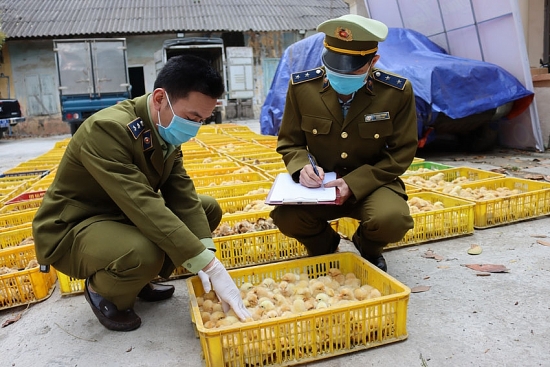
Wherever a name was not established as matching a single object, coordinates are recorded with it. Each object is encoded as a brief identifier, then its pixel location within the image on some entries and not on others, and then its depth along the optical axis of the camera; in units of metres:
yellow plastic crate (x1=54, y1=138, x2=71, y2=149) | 7.97
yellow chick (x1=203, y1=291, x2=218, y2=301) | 2.15
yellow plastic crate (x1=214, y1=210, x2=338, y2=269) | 2.72
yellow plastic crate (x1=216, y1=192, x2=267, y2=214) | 3.67
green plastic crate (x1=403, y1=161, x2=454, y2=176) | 4.77
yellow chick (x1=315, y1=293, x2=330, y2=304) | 2.09
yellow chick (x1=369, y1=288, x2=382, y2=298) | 2.03
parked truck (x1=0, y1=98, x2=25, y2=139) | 13.12
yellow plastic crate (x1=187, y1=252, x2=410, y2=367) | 1.67
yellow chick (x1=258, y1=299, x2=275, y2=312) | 2.03
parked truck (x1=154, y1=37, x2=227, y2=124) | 14.15
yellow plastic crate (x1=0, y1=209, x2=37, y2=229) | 3.46
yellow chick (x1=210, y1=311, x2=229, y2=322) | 1.96
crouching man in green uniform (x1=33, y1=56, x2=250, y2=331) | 1.90
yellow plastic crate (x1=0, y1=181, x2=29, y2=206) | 4.19
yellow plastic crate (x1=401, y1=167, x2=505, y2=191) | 4.07
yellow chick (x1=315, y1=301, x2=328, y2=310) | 1.98
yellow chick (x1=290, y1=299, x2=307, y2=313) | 1.99
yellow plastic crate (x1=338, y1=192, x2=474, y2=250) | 3.01
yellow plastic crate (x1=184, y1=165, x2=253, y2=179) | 4.70
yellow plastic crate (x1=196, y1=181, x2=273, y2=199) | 3.99
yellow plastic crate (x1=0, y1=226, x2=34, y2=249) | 3.07
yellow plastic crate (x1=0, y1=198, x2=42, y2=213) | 3.71
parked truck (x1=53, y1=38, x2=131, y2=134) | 12.87
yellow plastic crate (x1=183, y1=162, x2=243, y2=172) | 5.12
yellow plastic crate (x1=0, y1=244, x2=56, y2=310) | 2.37
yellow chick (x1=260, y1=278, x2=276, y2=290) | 2.28
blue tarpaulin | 5.86
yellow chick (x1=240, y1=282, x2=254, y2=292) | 2.21
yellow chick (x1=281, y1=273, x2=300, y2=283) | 2.30
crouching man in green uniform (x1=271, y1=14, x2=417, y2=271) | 2.25
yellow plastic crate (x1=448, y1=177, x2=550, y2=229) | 3.24
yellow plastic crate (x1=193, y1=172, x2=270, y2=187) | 4.39
